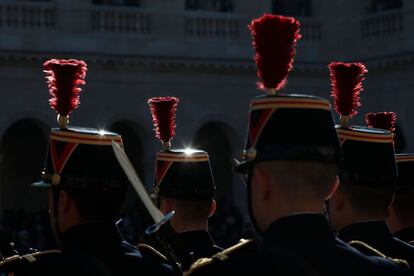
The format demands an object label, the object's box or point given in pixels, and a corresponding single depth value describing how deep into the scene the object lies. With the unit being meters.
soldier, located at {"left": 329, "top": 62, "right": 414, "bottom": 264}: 10.35
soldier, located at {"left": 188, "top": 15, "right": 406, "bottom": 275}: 7.86
